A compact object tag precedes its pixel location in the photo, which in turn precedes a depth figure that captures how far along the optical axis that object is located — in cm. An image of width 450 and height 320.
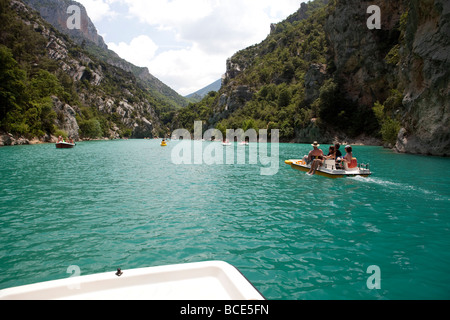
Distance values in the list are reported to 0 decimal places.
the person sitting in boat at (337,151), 1897
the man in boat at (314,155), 1945
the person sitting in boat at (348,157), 1733
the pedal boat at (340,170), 1717
